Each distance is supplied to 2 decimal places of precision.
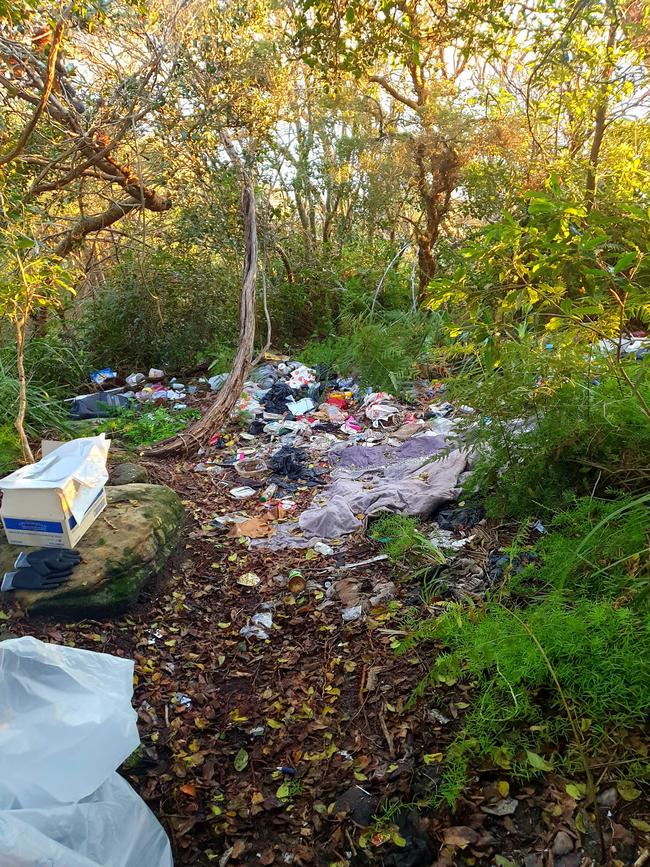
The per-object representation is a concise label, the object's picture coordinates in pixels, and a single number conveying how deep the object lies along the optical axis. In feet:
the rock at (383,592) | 7.60
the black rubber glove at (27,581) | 7.28
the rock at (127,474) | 10.54
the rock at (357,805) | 4.84
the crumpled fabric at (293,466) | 12.07
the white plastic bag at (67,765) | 3.71
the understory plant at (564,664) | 4.72
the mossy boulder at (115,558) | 7.24
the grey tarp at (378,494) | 9.48
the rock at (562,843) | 4.20
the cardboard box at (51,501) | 7.45
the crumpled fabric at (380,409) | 14.32
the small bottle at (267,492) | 11.44
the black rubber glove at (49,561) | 7.43
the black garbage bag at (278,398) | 15.84
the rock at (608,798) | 4.36
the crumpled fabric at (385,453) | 12.06
